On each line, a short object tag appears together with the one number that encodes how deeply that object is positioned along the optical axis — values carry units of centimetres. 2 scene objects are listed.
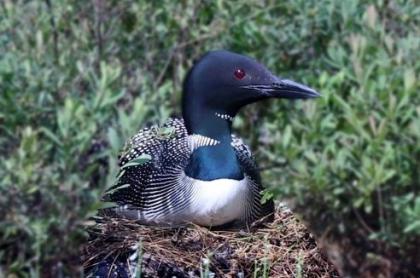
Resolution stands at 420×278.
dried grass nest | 895
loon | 955
